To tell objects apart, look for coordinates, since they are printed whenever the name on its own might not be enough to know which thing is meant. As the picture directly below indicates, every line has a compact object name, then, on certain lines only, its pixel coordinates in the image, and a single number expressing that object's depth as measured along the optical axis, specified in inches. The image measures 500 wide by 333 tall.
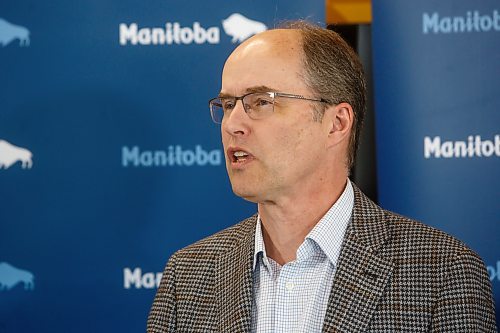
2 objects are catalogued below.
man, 161.8
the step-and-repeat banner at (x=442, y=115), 230.8
